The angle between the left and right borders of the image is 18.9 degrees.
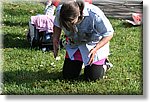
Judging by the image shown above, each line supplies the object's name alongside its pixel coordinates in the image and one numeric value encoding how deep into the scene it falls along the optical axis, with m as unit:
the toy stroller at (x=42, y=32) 4.58
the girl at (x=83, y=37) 3.46
